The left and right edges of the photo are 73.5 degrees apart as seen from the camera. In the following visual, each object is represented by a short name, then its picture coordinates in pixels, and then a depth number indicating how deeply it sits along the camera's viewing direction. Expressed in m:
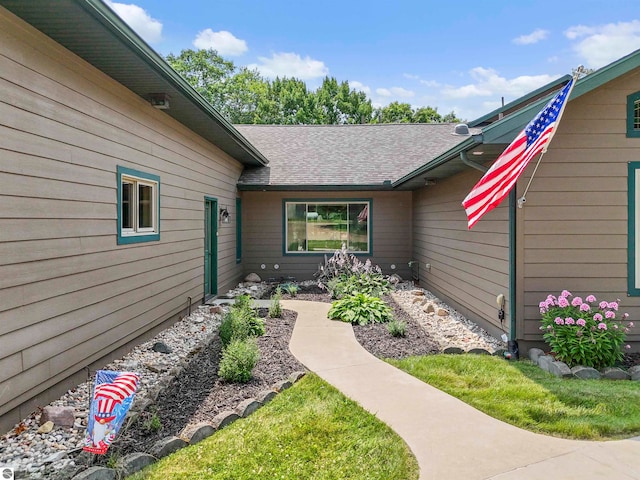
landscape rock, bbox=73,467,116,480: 2.44
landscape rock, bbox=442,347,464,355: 5.31
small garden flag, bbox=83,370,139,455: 2.61
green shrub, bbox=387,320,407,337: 5.98
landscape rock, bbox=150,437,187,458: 2.81
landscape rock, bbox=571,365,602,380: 4.40
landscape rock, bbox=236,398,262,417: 3.46
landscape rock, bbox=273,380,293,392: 3.99
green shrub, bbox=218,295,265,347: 5.40
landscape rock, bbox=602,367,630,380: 4.42
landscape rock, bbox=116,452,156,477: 2.57
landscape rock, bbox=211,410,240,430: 3.24
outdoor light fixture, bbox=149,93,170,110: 5.37
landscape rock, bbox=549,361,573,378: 4.45
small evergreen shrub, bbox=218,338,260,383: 4.17
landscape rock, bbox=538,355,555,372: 4.66
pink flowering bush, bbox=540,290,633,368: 4.55
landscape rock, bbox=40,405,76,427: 3.29
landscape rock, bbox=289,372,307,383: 4.25
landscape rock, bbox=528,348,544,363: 4.98
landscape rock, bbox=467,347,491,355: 5.28
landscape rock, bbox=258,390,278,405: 3.70
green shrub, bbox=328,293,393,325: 6.90
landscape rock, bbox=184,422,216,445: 3.02
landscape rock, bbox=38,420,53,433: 3.17
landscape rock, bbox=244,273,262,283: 11.32
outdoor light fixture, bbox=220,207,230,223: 9.30
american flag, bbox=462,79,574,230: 4.11
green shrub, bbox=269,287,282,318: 7.18
